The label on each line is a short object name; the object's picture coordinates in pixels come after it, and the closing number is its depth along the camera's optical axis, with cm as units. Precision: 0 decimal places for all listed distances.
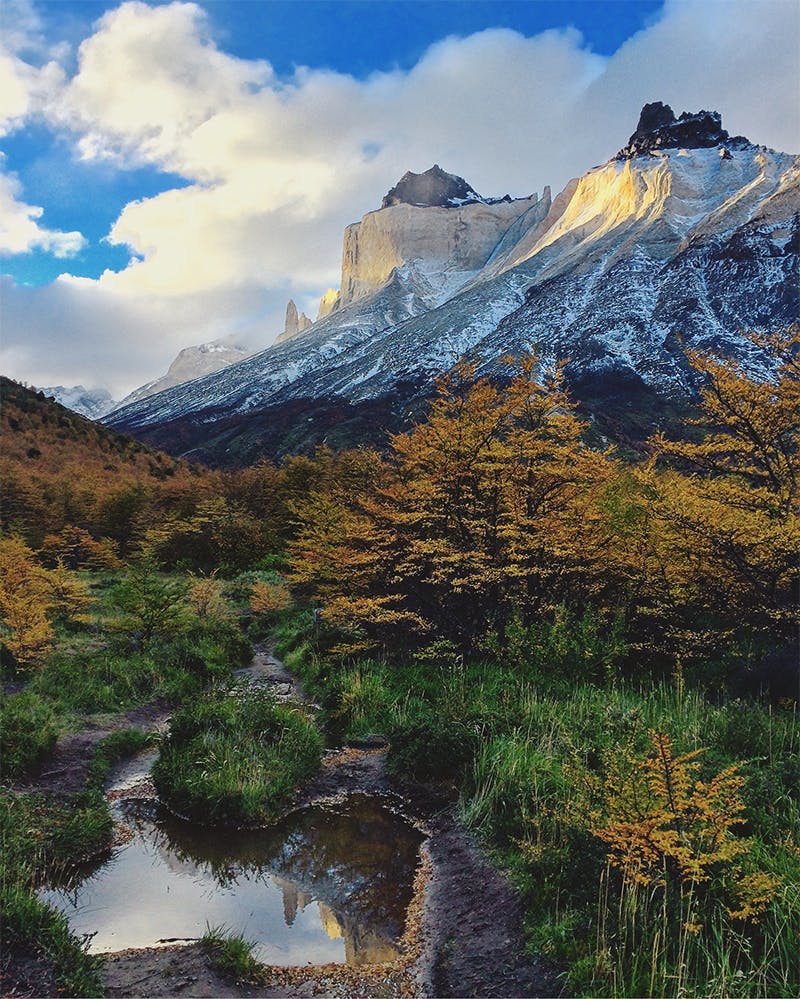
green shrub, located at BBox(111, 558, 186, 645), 1535
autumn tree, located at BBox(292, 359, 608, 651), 1279
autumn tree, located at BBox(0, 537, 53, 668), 1295
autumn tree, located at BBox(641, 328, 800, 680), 1078
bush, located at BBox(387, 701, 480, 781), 878
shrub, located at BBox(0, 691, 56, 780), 861
